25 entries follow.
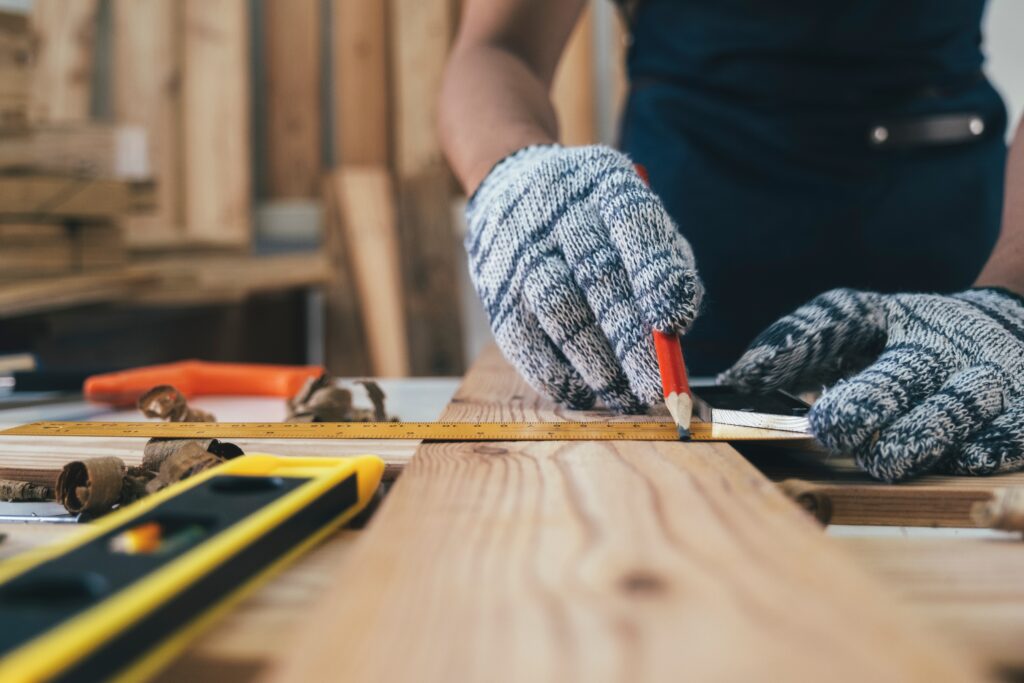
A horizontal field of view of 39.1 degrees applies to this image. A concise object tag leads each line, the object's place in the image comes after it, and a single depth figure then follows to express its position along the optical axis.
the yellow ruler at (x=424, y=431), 0.51
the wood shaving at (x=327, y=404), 0.60
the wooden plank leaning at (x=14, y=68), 0.87
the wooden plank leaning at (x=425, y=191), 1.51
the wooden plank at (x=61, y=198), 0.94
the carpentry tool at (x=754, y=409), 0.51
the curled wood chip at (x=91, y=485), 0.47
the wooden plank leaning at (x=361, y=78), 1.57
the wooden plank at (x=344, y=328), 1.51
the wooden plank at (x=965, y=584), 0.36
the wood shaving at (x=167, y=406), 0.61
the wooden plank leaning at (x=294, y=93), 1.60
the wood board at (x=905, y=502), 0.48
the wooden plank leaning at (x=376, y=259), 1.49
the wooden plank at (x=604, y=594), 0.30
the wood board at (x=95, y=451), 0.50
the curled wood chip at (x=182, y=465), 0.48
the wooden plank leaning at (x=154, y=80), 1.51
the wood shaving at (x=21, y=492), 0.50
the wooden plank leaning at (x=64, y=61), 1.45
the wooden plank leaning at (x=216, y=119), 1.52
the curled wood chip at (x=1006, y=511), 0.43
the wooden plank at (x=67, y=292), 0.83
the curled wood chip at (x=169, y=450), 0.50
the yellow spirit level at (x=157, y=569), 0.30
